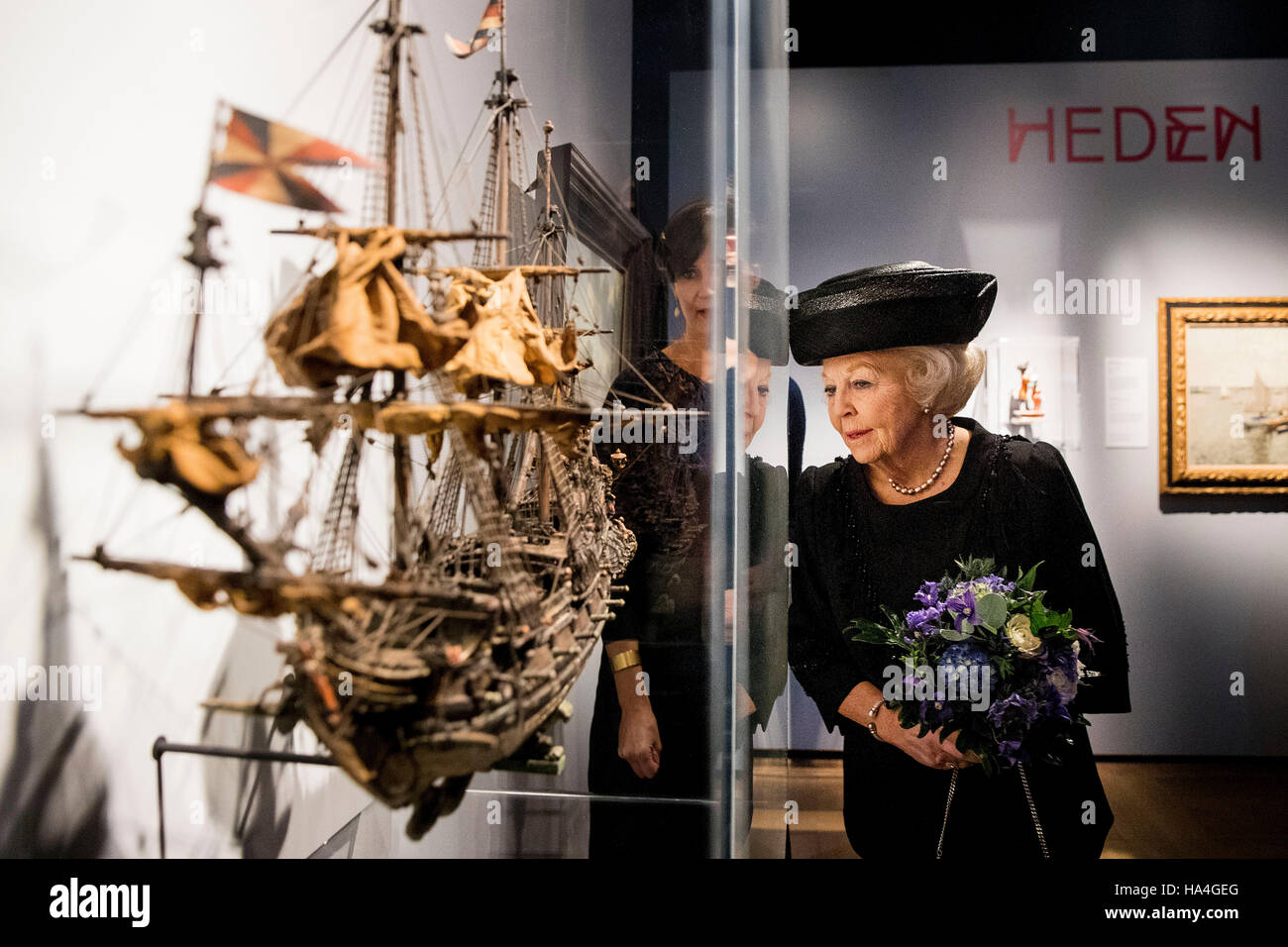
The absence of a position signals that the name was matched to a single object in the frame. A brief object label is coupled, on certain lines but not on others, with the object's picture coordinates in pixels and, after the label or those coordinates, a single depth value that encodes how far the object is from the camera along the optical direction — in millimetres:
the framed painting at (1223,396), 2510
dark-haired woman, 2445
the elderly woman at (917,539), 2568
